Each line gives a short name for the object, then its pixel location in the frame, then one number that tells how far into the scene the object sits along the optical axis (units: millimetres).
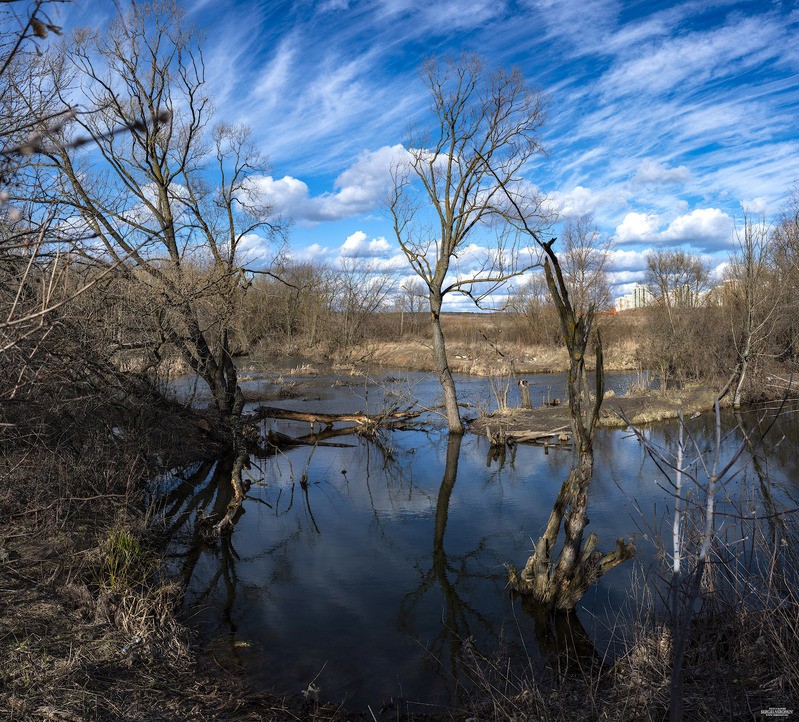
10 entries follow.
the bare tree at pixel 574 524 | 7031
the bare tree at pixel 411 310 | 49344
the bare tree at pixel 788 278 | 22703
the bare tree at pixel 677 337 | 26250
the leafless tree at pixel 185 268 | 13836
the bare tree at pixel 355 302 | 46094
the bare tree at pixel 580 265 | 24891
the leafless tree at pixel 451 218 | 17422
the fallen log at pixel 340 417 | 19047
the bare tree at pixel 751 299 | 20516
